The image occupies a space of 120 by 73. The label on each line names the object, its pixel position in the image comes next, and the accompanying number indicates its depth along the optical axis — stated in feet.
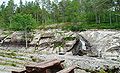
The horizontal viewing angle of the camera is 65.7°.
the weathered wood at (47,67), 16.33
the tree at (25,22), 107.06
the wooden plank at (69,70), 18.26
